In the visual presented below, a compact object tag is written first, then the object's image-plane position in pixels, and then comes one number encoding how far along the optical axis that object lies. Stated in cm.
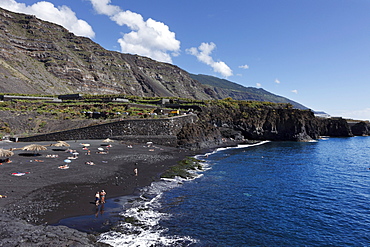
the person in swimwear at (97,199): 1954
